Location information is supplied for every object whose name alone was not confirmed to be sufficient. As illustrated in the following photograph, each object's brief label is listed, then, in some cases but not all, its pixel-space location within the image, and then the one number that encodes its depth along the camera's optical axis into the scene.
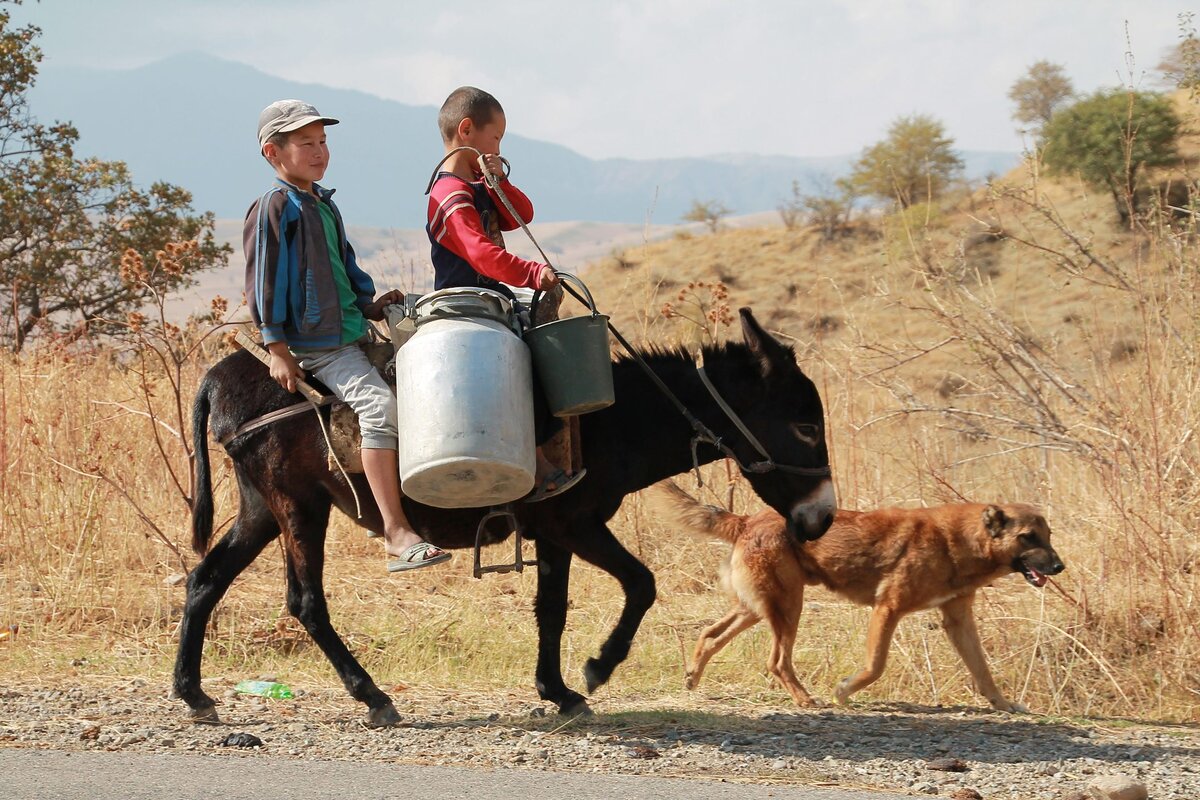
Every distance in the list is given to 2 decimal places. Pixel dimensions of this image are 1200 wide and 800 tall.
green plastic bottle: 13.95
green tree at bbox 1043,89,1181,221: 46.97
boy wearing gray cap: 11.65
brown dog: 15.05
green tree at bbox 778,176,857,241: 70.69
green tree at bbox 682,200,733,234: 83.81
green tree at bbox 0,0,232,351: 35.06
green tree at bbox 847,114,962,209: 73.06
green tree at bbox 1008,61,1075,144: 78.81
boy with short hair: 11.45
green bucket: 11.46
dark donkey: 12.23
